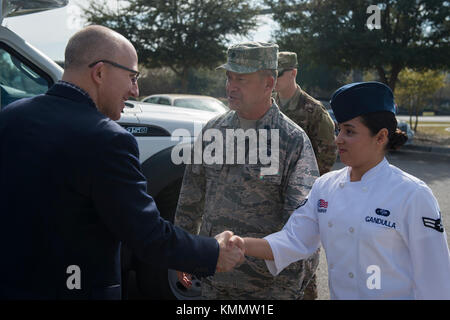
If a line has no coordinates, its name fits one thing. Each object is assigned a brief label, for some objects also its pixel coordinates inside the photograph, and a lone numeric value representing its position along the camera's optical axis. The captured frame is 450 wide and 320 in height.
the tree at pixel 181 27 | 21.55
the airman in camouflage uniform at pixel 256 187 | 2.61
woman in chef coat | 1.82
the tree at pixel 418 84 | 17.94
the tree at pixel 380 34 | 15.57
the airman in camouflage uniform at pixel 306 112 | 3.92
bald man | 1.68
